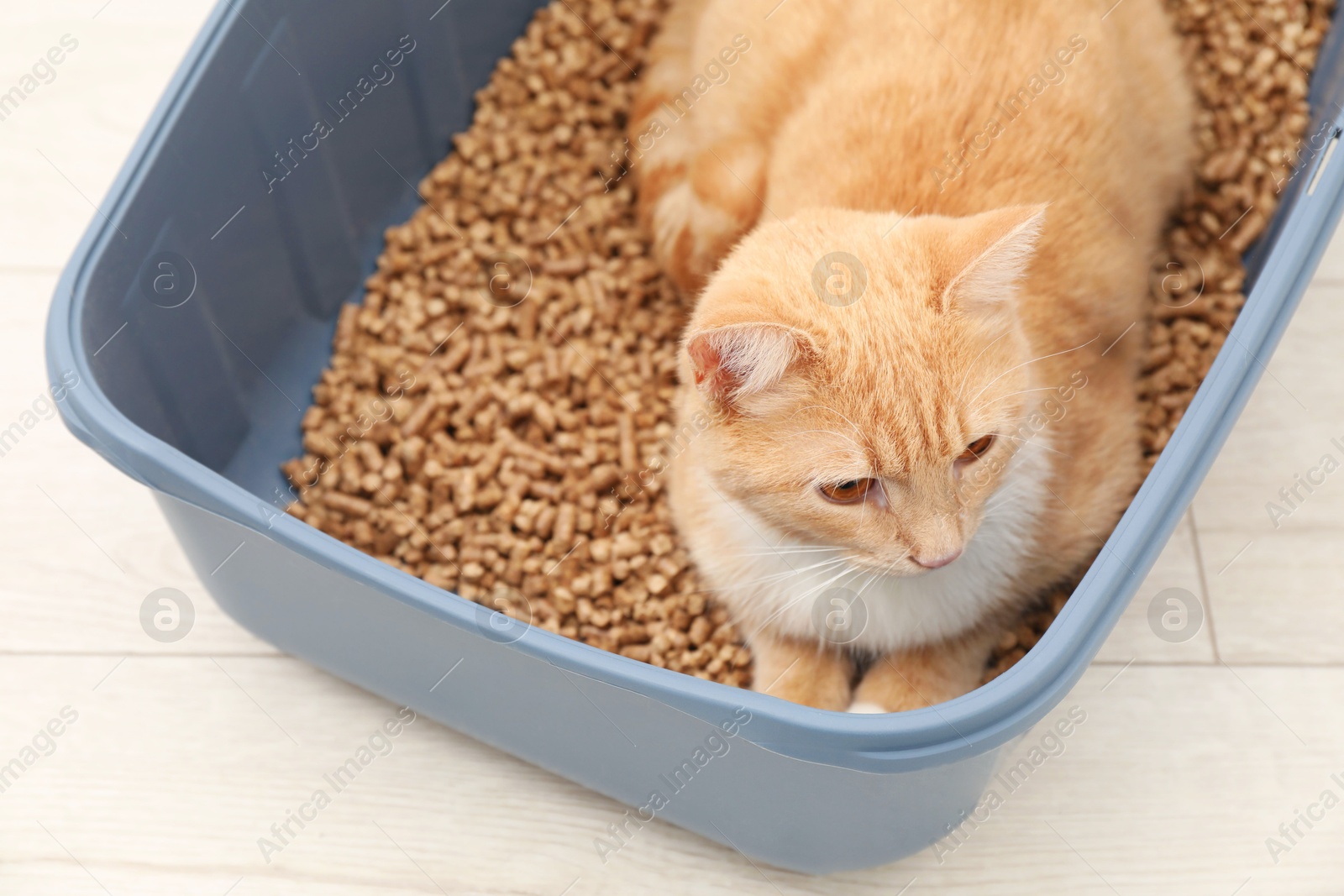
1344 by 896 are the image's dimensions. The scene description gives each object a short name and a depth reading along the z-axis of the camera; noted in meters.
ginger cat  0.90
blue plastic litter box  0.90
